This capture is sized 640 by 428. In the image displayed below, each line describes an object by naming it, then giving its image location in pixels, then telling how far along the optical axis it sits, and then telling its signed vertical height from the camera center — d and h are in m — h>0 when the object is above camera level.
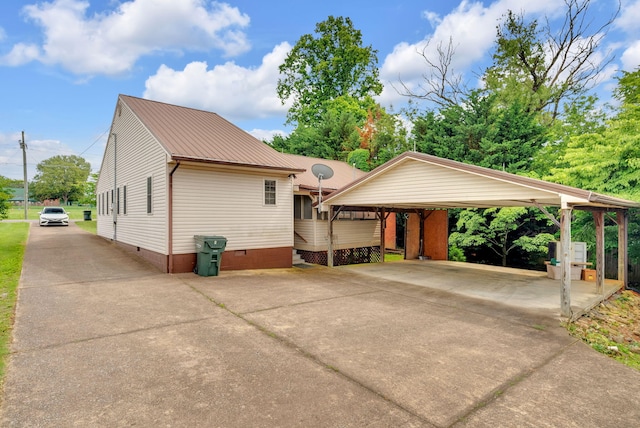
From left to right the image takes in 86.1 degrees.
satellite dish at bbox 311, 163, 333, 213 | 13.93 +1.73
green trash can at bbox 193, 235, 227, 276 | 10.16 -1.21
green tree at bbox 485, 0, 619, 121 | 20.33 +9.69
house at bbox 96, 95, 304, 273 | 10.43 +0.82
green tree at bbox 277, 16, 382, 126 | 34.62 +15.03
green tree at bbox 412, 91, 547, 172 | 15.63 +3.75
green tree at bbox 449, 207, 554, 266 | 14.16 -0.91
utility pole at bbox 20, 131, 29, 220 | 33.31 +5.47
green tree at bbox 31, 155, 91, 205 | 65.00 +6.66
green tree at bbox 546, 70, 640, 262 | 10.70 +1.67
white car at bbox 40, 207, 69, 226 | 24.16 -0.25
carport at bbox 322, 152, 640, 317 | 6.84 +0.53
